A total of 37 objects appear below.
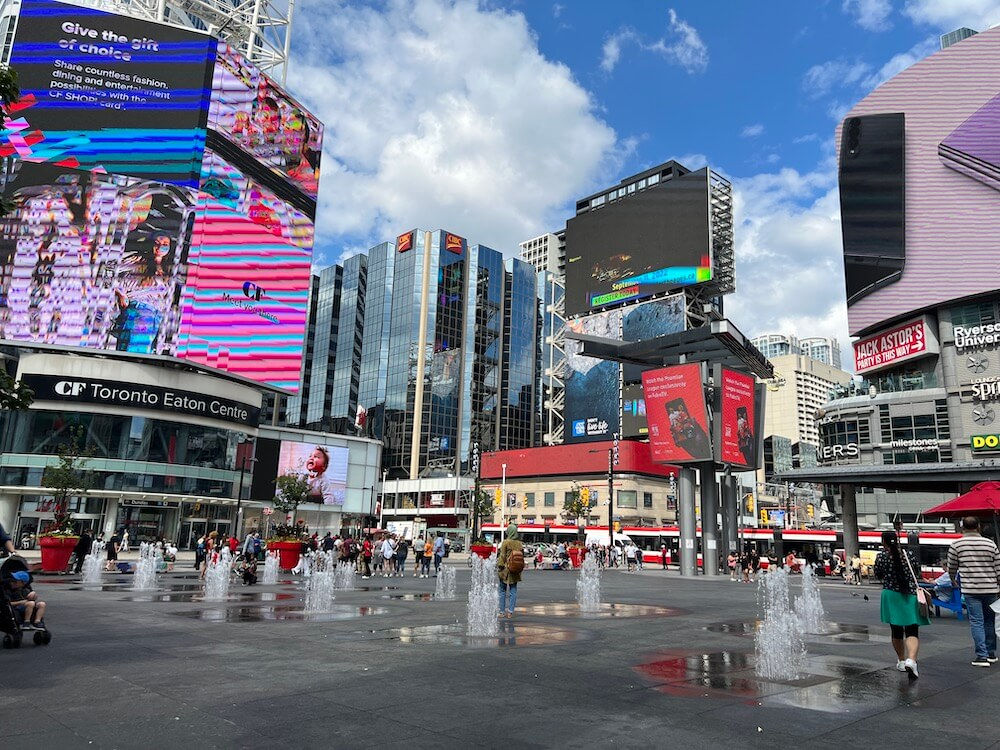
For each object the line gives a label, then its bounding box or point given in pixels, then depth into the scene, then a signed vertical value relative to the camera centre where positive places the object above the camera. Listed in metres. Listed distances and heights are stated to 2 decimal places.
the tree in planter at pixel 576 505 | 70.62 +1.52
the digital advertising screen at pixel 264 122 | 59.69 +34.90
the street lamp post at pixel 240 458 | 61.72 +4.42
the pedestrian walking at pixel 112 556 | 27.34 -2.10
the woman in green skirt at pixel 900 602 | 7.86 -0.80
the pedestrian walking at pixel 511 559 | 12.95 -0.77
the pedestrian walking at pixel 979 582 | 8.76 -0.60
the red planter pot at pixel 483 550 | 35.34 -1.68
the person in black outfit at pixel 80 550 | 24.20 -1.68
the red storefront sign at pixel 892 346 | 64.06 +17.70
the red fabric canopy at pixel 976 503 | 18.48 +0.85
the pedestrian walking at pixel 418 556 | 28.85 -1.71
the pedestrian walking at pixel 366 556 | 27.68 -1.75
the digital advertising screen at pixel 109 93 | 53.41 +32.35
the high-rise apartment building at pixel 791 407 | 187.76 +33.04
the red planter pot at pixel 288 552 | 27.23 -1.64
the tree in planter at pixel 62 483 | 24.55 +0.80
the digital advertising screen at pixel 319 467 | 68.44 +4.37
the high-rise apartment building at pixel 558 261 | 195.50 +72.71
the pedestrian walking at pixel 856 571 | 33.25 -1.94
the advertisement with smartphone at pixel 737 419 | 36.62 +5.68
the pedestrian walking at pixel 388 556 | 29.94 -1.82
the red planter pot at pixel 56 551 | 23.17 -1.66
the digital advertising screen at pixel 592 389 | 98.12 +18.87
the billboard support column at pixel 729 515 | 41.03 +0.66
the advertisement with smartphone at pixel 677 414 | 36.47 +5.80
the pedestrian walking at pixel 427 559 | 28.88 -1.86
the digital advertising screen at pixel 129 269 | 51.34 +18.10
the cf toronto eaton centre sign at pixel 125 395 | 51.88 +8.37
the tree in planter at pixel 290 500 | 28.35 +0.65
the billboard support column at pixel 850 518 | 43.78 +0.75
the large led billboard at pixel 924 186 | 60.31 +31.48
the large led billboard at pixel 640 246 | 94.38 +39.34
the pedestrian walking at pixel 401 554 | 30.16 -1.72
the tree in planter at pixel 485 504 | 79.37 +1.58
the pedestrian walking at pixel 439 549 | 29.98 -1.45
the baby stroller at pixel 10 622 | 8.88 -1.55
